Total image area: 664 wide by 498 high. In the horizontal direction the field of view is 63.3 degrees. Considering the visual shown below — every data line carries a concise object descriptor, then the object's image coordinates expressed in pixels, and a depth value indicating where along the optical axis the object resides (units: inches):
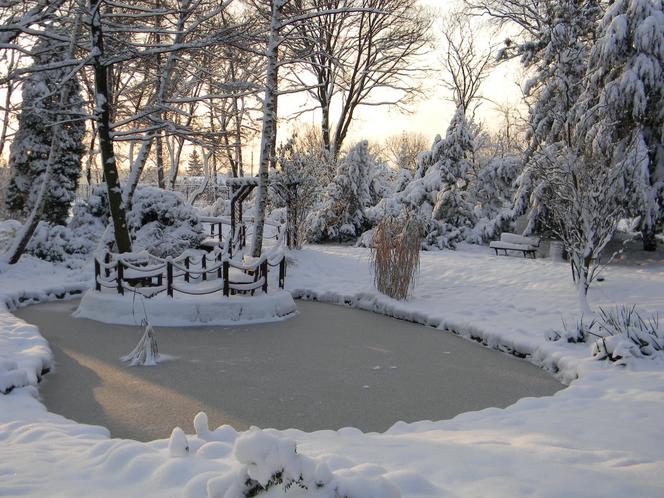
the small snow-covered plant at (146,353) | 276.2
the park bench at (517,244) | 678.5
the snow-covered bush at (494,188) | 861.2
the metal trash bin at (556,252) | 600.1
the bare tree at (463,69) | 1289.4
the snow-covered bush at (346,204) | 861.2
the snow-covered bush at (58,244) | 593.9
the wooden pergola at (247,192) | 601.7
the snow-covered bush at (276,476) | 90.3
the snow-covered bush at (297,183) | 695.7
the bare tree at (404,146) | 2190.6
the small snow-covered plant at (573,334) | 305.3
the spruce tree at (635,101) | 523.2
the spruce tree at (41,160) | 696.4
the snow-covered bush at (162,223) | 602.9
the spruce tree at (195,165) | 2463.8
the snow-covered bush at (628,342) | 267.7
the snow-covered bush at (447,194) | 809.5
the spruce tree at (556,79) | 687.1
